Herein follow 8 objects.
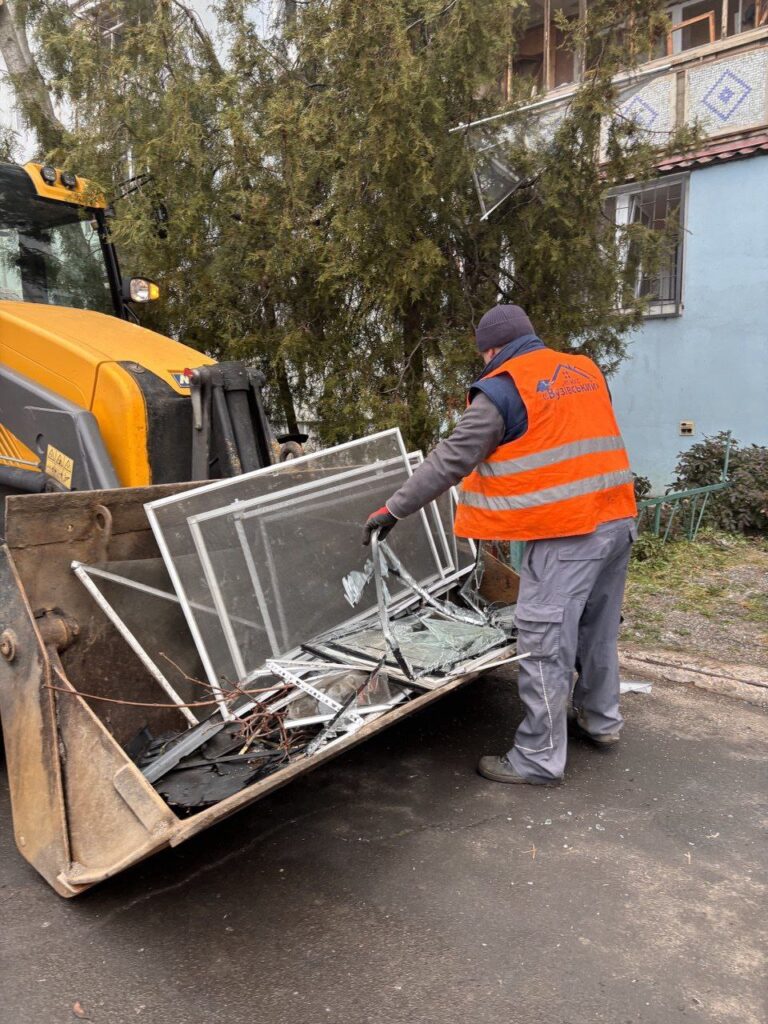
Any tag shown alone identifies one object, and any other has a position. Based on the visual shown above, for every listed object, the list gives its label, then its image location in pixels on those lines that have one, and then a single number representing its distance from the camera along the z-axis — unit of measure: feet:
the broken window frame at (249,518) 10.61
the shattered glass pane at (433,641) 10.83
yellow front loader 8.38
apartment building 28.30
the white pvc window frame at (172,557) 10.16
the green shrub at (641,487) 27.55
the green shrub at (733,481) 24.14
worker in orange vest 10.46
